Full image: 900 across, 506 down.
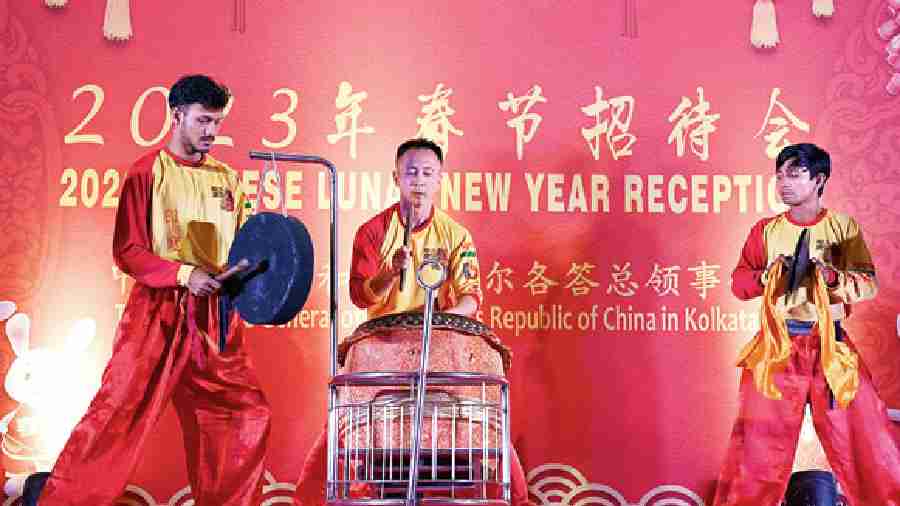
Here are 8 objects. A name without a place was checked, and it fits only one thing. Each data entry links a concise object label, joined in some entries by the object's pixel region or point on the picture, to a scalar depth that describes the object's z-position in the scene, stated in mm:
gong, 5383
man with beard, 5859
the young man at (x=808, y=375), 6230
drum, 5160
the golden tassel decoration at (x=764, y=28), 7129
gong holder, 5785
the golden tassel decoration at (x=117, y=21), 6938
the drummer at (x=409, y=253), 6230
